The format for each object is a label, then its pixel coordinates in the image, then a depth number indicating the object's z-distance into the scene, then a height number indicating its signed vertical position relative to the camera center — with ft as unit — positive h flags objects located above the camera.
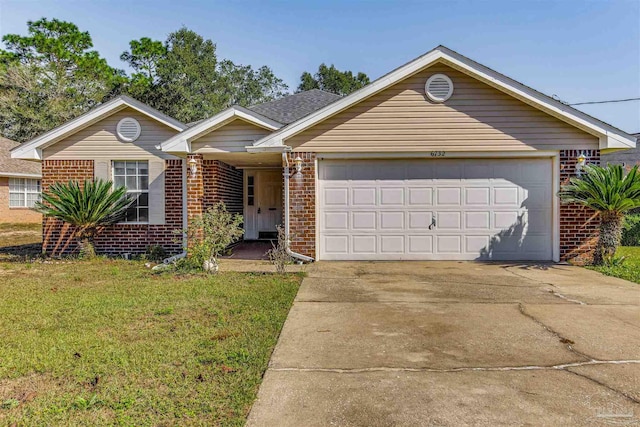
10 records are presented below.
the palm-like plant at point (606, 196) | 25.72 +0.83
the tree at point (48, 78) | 92.07 +34.01
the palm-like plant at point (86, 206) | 30.25 +0.27
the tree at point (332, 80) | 141.08 +47.26
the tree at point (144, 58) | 109.70 +43.10
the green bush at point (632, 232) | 43.55 -2.76
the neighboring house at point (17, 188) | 64.03 +3.78
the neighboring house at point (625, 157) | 61.41 +8.10
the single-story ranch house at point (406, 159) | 28.78 +3.86
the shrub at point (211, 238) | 25.17 -1.89
